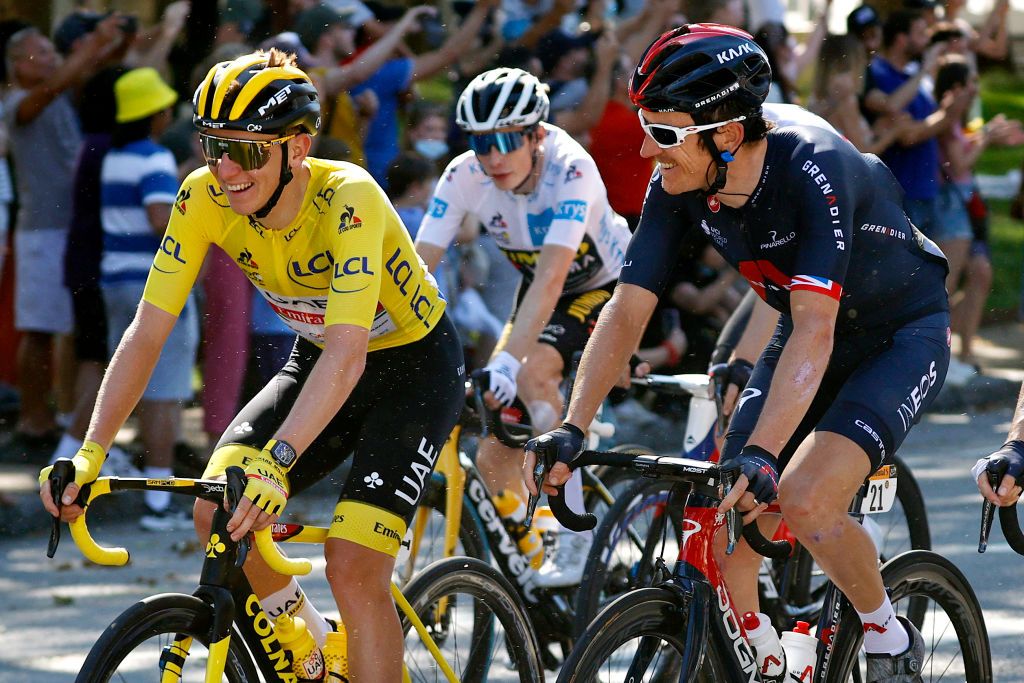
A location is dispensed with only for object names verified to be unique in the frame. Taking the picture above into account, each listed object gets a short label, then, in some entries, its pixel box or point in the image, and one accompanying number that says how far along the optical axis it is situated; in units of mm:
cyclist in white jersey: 11320
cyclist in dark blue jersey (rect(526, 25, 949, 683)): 8156
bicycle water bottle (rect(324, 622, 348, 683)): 8500
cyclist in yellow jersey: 7977
